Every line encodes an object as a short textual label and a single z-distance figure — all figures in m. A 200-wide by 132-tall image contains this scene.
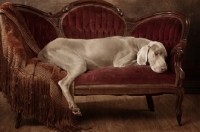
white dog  3.17
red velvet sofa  2.98
